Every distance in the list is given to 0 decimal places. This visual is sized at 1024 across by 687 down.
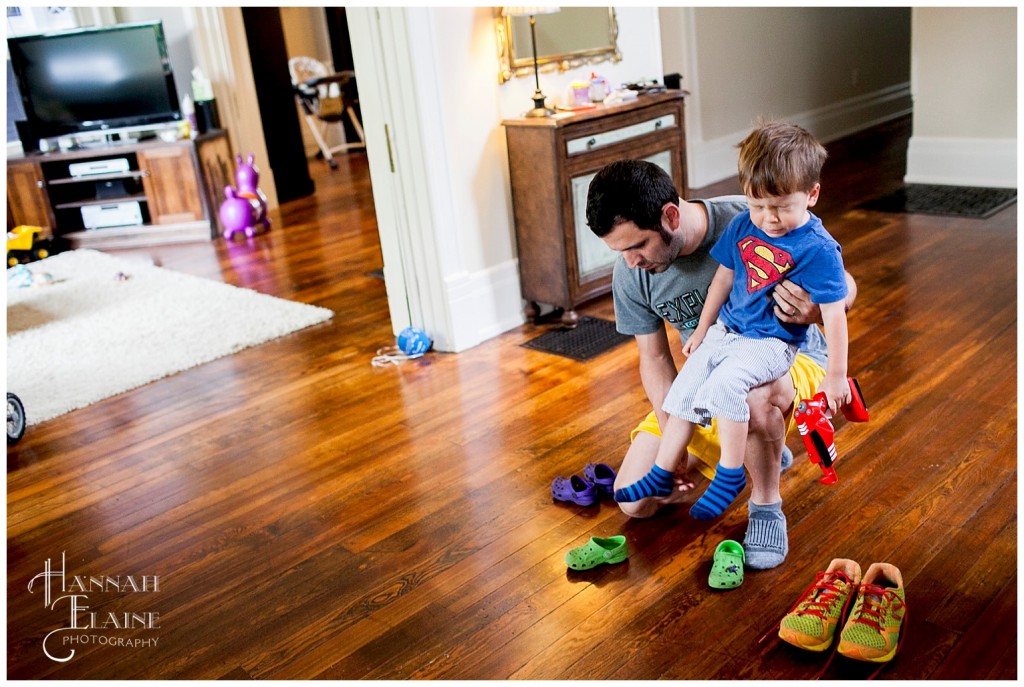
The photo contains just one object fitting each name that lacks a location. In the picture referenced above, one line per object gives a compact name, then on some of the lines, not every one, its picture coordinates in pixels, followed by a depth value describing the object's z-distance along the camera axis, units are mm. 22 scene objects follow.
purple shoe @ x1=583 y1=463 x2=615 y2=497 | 2541
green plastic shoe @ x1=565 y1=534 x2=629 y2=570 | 2209
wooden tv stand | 6375
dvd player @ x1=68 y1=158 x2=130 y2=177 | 6422
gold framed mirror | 3820
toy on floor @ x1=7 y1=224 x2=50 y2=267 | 5820
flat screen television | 6367
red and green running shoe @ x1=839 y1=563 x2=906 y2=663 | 1797
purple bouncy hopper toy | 6227
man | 2092
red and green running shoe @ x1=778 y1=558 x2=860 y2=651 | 1845
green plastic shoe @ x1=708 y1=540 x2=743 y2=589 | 2084
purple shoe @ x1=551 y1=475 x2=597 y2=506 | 2506
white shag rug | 3875
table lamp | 3679
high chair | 8500
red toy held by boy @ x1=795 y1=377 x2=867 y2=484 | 2064
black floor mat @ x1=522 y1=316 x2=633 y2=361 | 3660
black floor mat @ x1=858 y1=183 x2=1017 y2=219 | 4918
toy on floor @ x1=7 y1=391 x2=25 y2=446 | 3299
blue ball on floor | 3773
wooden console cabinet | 3764
